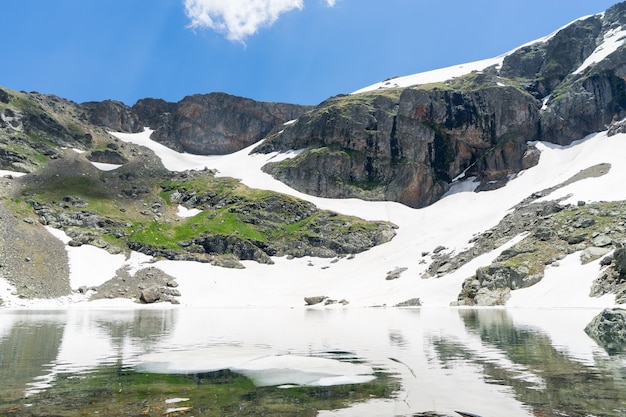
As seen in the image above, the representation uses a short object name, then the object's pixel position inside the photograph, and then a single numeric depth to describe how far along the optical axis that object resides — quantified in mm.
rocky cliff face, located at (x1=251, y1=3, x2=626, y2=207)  148000
